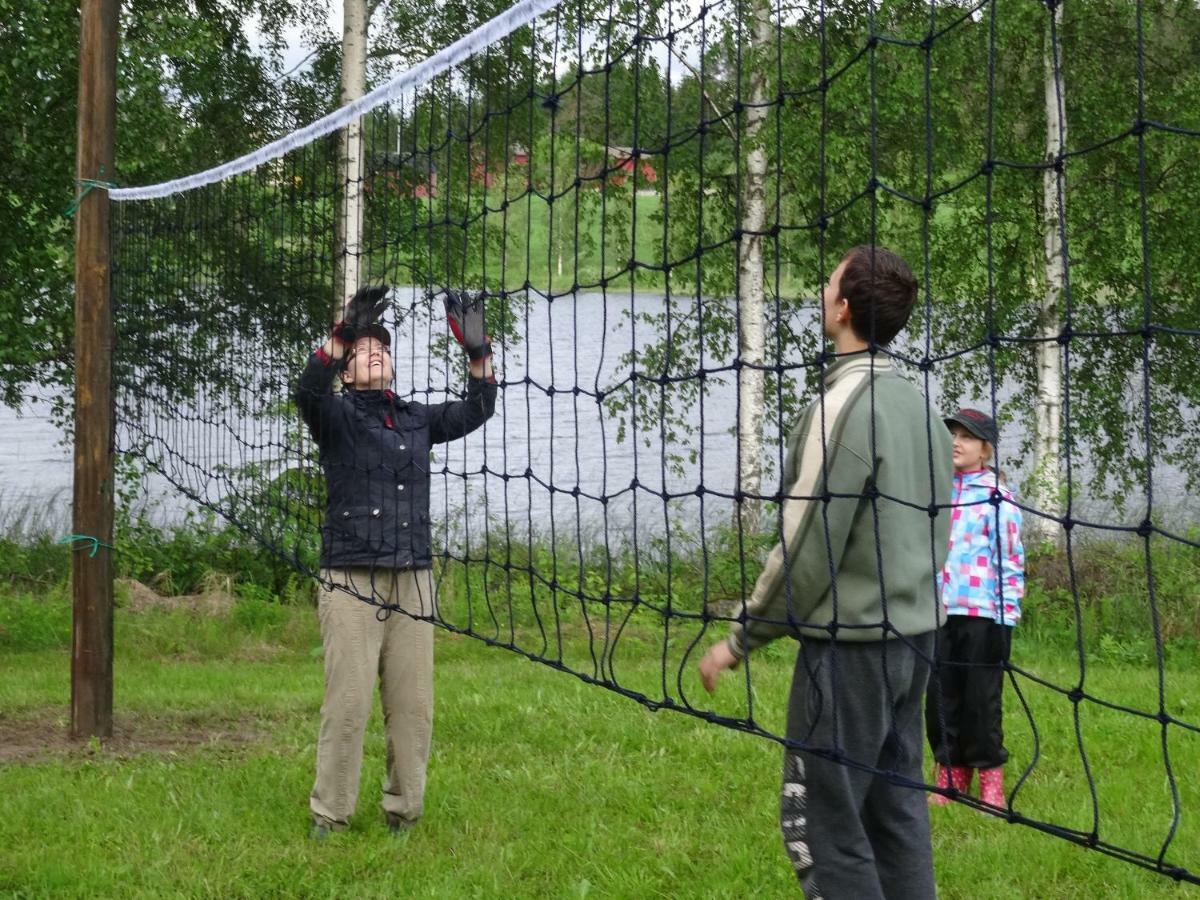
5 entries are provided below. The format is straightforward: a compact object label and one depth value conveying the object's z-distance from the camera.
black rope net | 8.44
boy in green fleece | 3.25
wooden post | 6.60
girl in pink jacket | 5.17
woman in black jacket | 5.02
